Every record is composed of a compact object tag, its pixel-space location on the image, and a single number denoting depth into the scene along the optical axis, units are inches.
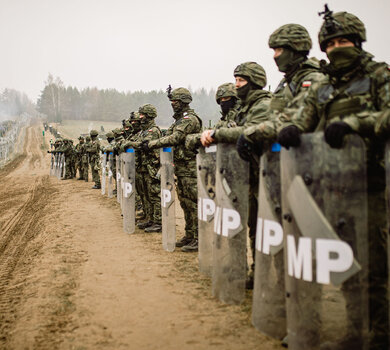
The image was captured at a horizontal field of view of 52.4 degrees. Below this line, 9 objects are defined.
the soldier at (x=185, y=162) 257.3
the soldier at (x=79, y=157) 871.1
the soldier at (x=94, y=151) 738.2
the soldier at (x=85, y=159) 831.6
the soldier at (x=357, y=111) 99.9
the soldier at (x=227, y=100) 216.7
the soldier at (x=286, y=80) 124.9
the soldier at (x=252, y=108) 160.9
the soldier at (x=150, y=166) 333.7
